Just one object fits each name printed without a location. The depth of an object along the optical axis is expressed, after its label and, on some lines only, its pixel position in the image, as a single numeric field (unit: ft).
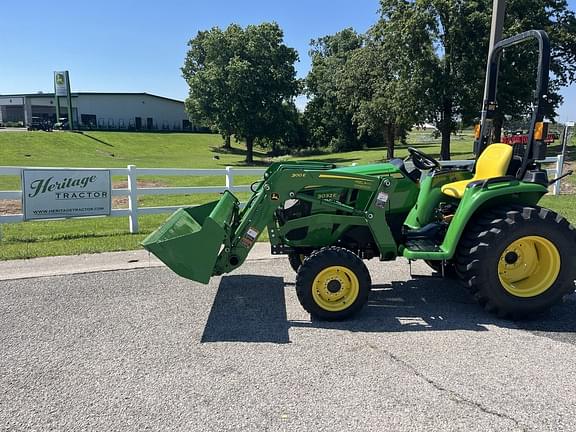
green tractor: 13.84
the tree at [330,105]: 159.61
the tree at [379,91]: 81.10
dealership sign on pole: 208.93
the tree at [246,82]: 135.13
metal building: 243.19
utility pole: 27.81
